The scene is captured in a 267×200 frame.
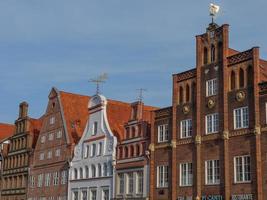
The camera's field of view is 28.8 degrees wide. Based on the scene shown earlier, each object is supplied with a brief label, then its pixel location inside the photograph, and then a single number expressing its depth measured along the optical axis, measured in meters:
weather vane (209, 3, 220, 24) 47.66
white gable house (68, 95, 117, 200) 57.50
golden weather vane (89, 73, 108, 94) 64.25
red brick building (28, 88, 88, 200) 67.56
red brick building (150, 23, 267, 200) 40.38
